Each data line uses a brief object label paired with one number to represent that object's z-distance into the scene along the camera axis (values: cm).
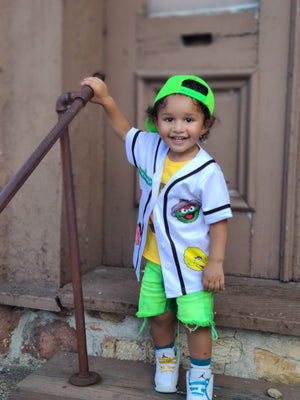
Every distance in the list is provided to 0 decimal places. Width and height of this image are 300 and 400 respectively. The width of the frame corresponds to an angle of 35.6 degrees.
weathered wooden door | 221
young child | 155
